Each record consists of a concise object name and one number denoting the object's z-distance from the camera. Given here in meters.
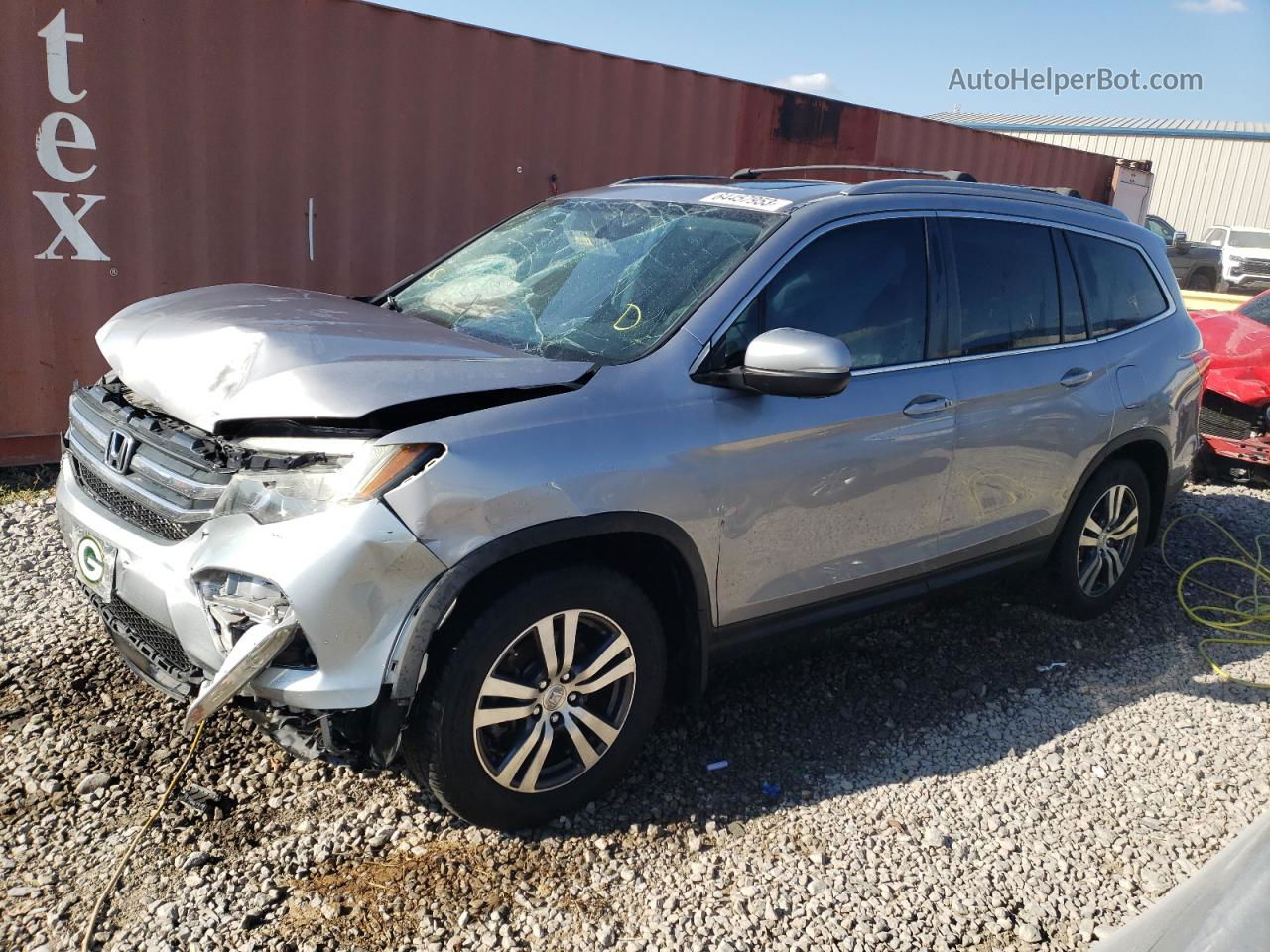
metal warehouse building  34.97
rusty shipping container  5.66
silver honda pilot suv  2.43
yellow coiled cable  4.59
